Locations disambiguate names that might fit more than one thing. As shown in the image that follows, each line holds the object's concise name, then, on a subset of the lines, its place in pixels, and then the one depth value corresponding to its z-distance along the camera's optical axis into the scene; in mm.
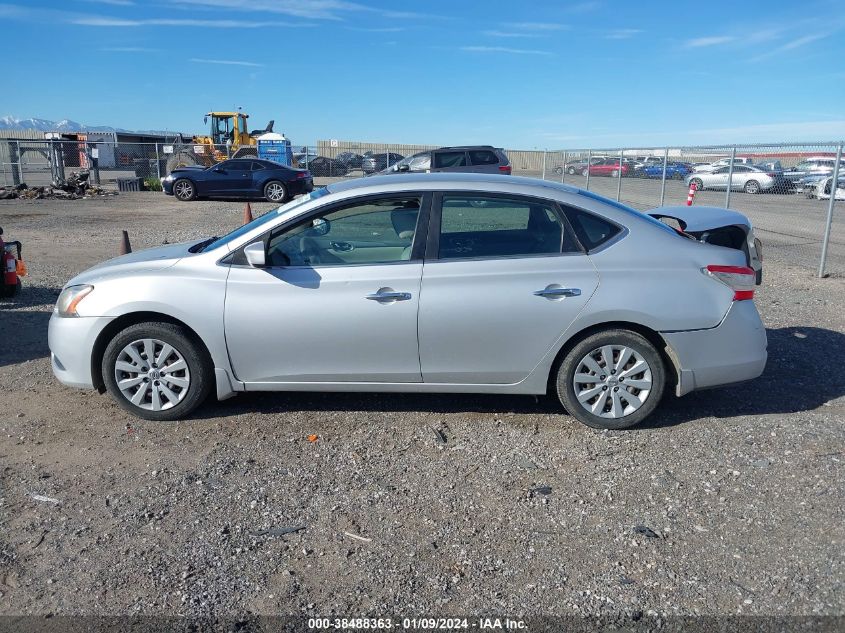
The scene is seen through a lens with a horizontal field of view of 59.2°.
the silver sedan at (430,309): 4930
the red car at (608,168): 21288
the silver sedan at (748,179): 15431
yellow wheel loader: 33500
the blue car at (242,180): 24688
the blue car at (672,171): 19219
